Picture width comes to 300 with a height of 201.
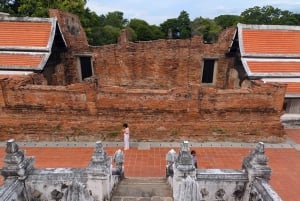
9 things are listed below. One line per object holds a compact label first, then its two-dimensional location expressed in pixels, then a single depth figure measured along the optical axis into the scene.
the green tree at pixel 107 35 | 42.74
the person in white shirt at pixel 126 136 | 11.58
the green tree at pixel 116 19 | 64.00
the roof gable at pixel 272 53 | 13.99
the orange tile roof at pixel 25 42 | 14.12
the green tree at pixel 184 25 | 53.55
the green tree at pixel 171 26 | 54.60
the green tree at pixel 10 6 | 28.75
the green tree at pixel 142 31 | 49.64
